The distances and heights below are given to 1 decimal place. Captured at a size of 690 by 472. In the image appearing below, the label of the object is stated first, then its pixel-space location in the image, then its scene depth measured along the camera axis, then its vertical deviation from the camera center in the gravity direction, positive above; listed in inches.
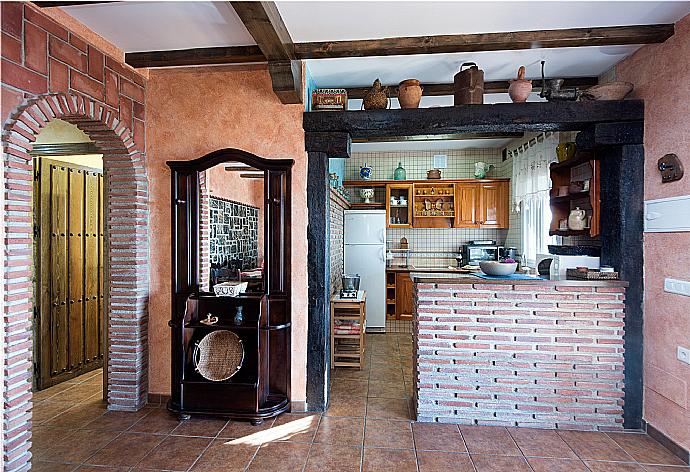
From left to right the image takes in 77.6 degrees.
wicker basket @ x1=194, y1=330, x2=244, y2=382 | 132.4 -37.9
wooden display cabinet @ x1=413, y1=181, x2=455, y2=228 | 267.7 +18.5
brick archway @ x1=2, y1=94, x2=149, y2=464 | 94.7 -5.4
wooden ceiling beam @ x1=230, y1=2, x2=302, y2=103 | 95.0 +49.0
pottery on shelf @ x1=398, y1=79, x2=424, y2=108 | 133.7 +44.1
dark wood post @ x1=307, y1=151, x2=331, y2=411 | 136.7 -15.6
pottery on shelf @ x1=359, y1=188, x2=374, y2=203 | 267.0 +25.5
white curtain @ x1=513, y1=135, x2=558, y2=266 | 193.0 +20.2
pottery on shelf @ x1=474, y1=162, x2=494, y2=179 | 264.1 +39.6
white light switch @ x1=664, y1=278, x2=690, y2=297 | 106.3 -13.3
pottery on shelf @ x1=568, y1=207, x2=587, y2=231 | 146.6 +4.9
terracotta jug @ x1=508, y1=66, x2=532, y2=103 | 129.1 +44.2
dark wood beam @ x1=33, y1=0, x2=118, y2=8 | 101.6 +55.2
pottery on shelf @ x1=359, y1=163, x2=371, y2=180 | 269.6 +38.9
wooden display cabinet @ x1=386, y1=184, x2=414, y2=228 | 267.1 +18.3
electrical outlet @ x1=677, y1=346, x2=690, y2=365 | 105.7 -30.2
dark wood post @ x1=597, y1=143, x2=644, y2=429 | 124.0 -4.9
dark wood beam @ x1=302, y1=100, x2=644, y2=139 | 125.2 +35.3
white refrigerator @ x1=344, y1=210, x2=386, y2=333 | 242.5 -12.4
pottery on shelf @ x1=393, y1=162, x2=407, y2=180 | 267.9 +37.9
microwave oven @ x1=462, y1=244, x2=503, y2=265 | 260.9 -11.4
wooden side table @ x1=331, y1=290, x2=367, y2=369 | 173.6 -41.7
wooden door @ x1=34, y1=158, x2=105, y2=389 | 159.3 -14.6
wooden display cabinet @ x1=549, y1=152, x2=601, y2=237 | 137.4 +13.4
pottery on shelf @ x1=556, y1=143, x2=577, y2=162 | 155.6 +30.7
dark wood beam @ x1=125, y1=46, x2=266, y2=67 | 128.2 +54.2
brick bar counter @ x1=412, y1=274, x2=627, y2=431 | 124.9 -35.0
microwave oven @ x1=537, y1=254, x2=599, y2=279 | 136.0 -9.2
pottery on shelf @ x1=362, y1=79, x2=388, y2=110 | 136.1 +43.1
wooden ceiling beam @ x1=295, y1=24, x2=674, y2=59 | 113.9 +53.1
